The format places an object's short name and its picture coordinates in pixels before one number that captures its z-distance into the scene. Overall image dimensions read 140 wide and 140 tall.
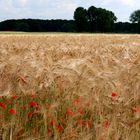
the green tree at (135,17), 90.94
